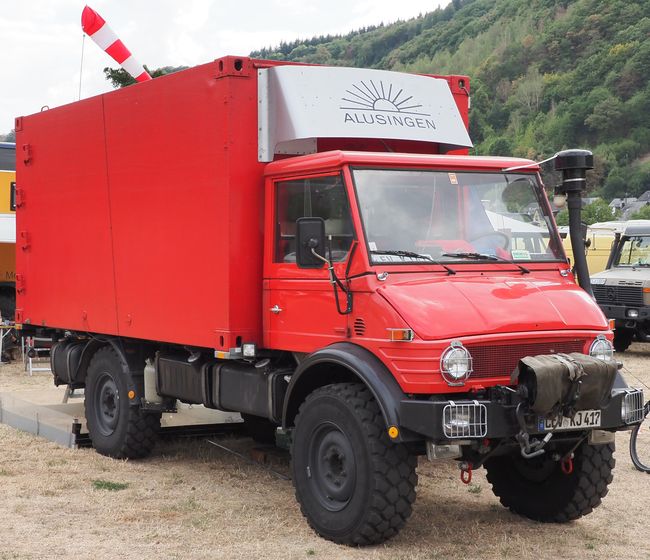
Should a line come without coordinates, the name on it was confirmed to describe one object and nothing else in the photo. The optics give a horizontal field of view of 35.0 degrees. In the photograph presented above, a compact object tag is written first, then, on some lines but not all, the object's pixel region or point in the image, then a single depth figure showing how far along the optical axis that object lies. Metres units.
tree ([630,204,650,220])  70.75
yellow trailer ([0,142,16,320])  18.41
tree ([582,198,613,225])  67.12
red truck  6.23
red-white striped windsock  10.53
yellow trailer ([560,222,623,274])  25.42
